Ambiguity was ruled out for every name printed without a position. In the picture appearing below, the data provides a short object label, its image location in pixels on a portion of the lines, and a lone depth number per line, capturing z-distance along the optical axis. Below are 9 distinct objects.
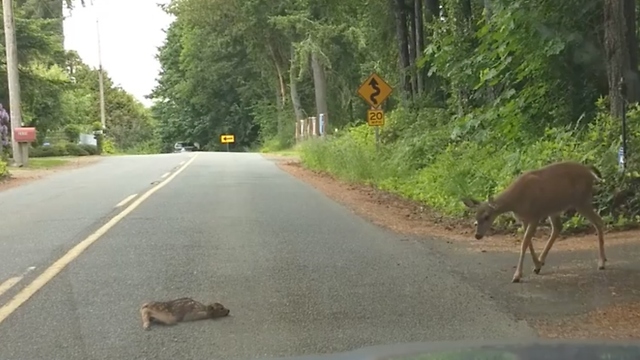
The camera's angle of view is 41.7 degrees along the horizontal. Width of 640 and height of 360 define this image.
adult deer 8.45
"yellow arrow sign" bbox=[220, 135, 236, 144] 75.31
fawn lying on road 6.83
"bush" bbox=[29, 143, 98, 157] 44.81
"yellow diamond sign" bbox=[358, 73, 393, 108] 23.69
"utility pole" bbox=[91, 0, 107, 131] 65.44
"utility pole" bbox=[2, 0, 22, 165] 32.09
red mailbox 32.44
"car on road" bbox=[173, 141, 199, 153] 75.57
